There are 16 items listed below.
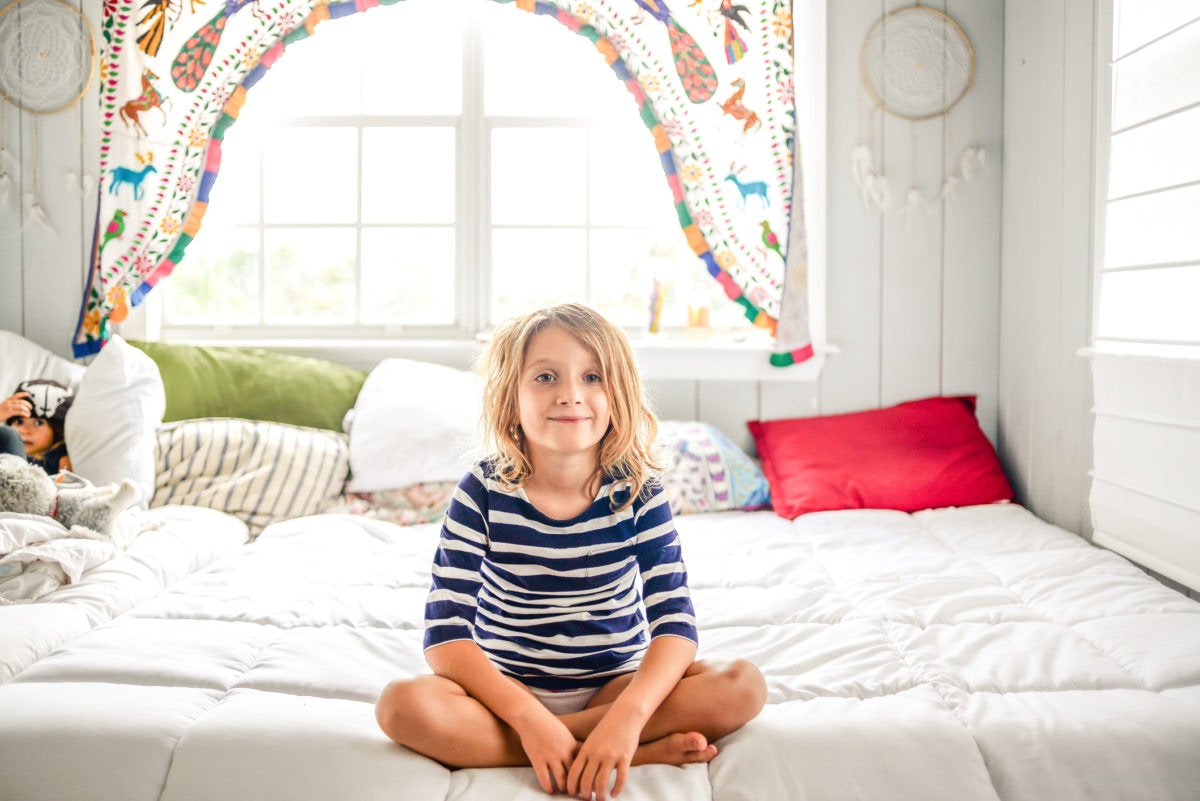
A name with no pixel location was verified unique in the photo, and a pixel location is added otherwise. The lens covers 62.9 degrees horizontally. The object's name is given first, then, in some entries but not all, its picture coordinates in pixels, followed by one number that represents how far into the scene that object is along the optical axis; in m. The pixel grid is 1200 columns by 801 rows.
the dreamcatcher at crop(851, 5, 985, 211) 2.92
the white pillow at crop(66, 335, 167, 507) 2.41
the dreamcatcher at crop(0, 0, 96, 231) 2.93
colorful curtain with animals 2.88
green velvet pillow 2.74
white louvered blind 1.88
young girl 1.28
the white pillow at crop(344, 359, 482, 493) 2.59
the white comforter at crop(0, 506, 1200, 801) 1.22
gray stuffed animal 1.99
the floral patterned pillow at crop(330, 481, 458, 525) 2.55
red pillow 2.66
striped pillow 2.52
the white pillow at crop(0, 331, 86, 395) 2.65
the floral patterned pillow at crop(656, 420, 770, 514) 2.64
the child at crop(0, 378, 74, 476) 2.44
